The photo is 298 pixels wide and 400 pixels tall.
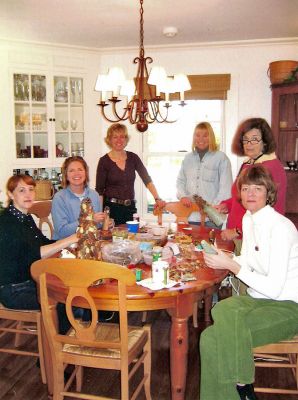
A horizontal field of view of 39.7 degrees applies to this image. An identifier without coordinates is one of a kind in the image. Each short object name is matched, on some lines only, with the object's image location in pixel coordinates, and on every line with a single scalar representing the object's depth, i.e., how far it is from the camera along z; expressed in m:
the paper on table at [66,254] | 2.15
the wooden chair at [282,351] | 1.87
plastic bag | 2.09
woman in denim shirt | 3.36
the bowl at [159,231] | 2.60
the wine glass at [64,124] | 4.45
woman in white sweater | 1.74
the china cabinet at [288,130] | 4.13
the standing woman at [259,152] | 2.60
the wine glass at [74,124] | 4.48
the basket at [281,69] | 3.93
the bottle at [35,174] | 4.51
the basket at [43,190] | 4.40
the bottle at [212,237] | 2.53
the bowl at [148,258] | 2.12
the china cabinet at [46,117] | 4.26
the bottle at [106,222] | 2.65
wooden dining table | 1.77
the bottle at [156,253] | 2.02
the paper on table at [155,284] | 1.82
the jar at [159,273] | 1.84
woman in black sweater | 2.17
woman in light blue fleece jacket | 2.69
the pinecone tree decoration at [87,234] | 1.99
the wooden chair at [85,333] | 1.62
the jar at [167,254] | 2.17
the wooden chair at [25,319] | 2.20
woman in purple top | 3.49
